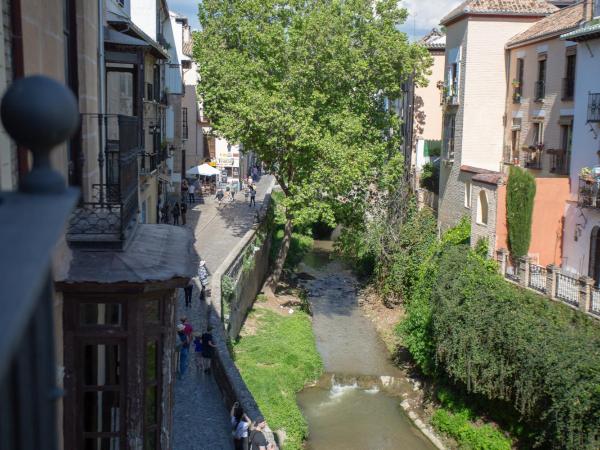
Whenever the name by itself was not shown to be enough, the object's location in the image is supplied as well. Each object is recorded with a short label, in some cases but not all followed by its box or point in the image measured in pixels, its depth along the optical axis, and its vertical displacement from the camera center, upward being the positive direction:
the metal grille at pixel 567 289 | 19.80 -4.16
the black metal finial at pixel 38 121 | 1.86 +0.02
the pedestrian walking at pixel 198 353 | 18.42 -5.71
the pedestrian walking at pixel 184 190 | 39.41 -3.22
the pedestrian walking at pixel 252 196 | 42.34 -3.66
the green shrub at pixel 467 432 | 19.25 -8.17
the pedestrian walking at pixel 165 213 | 33.07 -3.73
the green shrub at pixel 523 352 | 16.14 -5.39
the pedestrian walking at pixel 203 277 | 22.61 -4.72
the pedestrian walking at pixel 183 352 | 17.77 -5.40
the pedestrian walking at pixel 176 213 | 34.29 -3.82
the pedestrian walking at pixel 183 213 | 34.59 -3.85
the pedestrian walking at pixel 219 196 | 42.43 -3.69
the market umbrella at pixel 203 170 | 43.69 -2.28
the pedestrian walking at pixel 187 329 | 18.84 -5.14
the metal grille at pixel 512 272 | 23.22 -4.37
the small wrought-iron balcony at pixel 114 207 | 7.03 -0.82
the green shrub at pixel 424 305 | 23.62 -5.92
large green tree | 28.55 +1.78
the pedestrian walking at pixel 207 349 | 18.20 -5.45
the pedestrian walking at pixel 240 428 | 13.64 -5.62
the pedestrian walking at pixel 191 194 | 43.83 -3.73
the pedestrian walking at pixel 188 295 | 22.01 -4.98
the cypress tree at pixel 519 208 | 23.75 -2.30
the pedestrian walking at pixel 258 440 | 13.79 -5.84
